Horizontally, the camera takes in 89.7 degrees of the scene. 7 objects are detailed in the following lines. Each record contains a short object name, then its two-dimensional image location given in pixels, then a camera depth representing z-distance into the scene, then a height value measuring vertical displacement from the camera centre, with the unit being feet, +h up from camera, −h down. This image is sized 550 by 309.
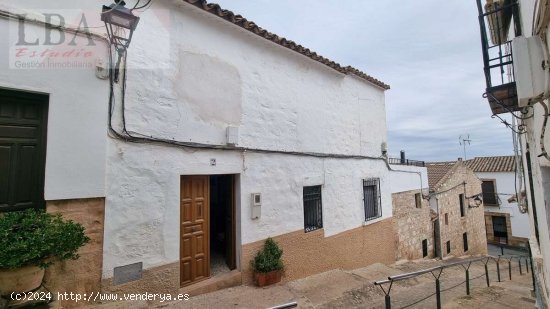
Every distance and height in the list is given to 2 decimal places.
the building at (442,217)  35.01 -6.91
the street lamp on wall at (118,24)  10.93 +6.78
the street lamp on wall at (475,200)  59.21 -5.86
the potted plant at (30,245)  8.75 -1.96
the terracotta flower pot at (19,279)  9.19 -3.14
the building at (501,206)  73.46 -9.22
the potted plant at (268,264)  17.95 -5.60
